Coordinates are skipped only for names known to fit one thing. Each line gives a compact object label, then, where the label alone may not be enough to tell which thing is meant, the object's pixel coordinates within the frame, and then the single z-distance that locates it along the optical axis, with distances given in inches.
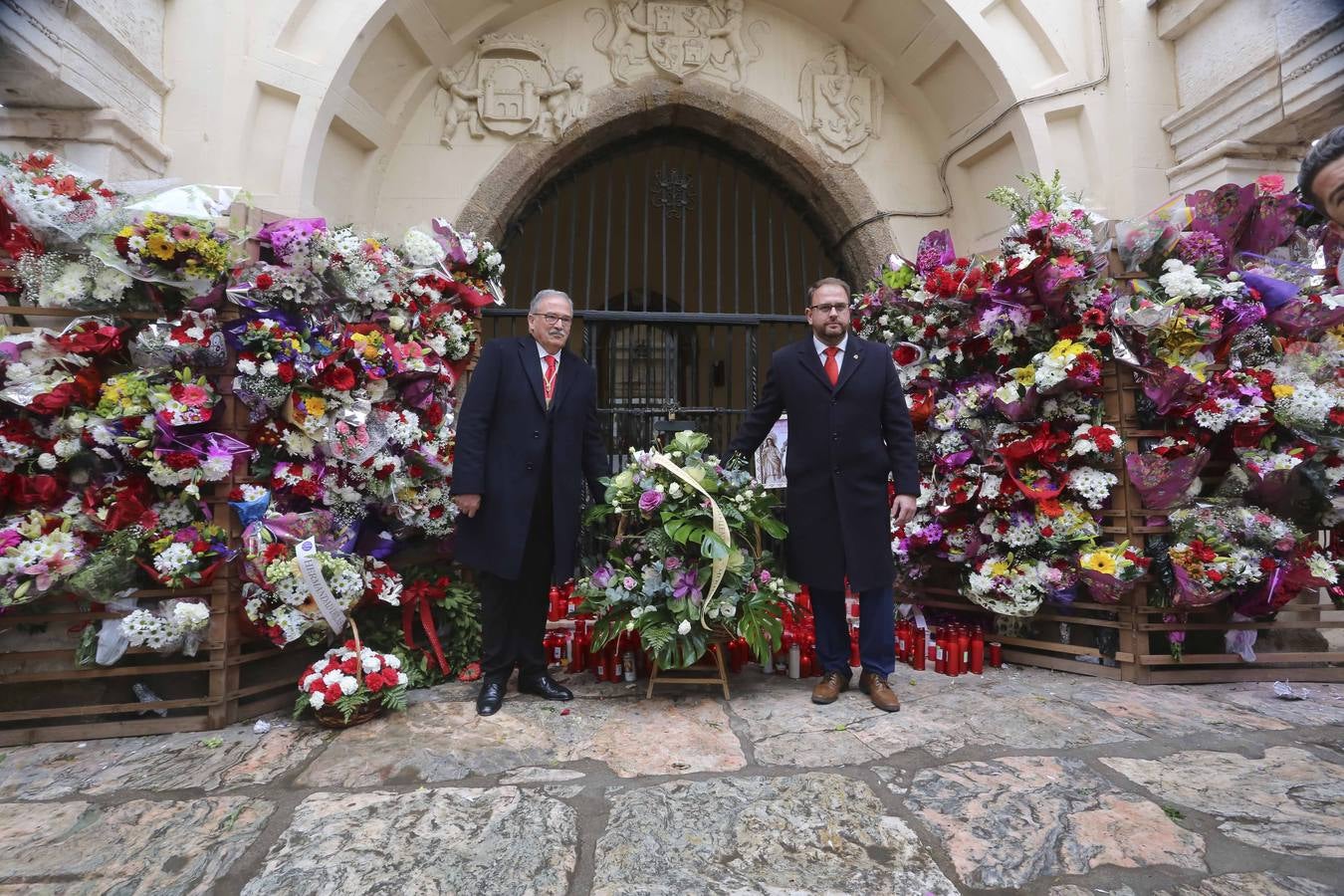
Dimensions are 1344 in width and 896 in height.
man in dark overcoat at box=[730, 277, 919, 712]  117.3
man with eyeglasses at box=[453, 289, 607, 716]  114.7
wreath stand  121.0
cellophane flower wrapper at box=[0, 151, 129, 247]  104.1
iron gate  192.2
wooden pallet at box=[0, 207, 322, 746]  108.1
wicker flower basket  109.3
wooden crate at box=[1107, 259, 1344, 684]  131.6
